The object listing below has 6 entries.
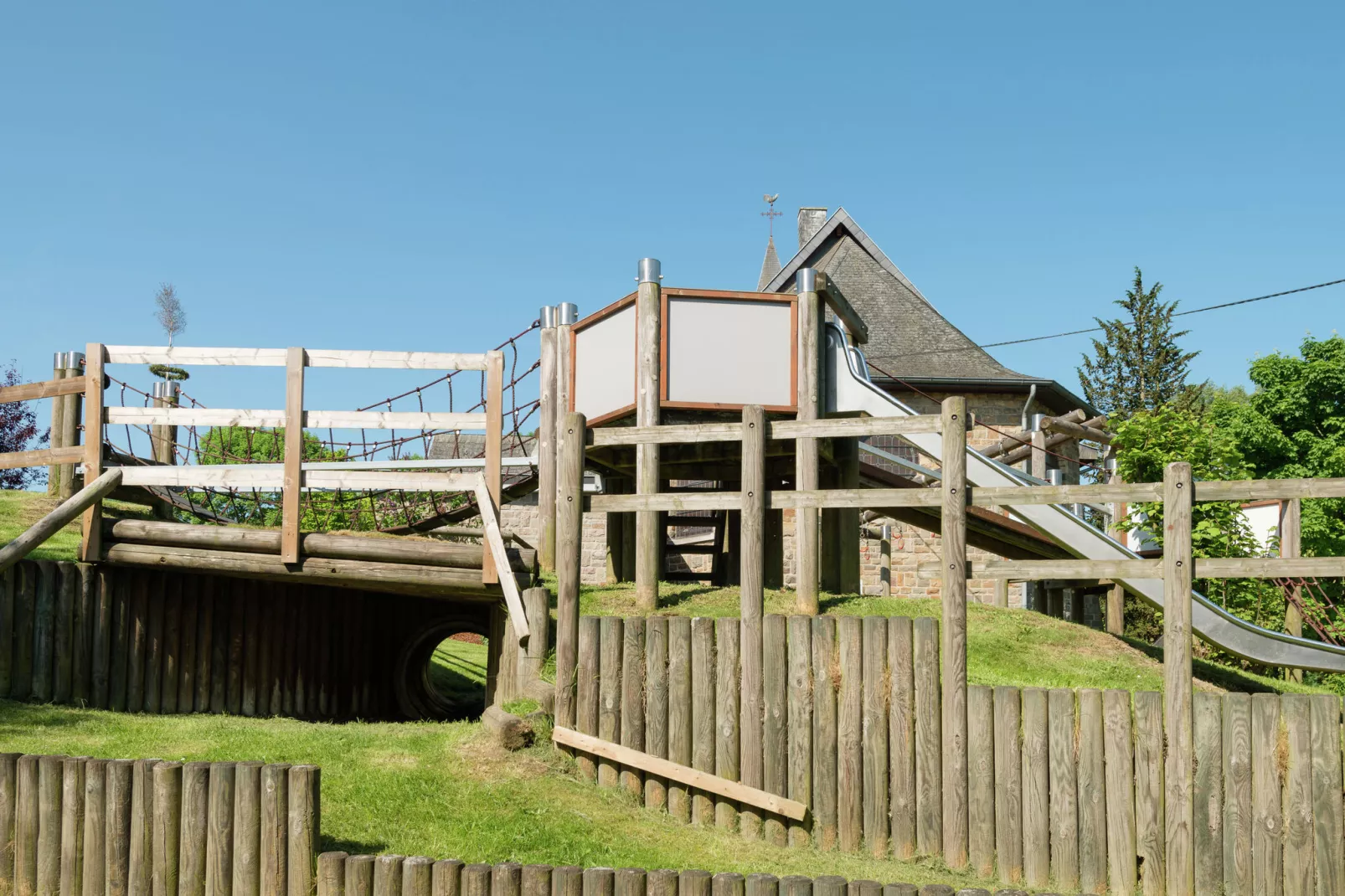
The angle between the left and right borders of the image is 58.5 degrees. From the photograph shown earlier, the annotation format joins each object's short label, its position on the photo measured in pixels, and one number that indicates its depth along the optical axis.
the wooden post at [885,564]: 16.39
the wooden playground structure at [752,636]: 6.81
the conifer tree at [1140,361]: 40.34
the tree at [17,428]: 28.88
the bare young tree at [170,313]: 34.00
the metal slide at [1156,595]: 10.50
